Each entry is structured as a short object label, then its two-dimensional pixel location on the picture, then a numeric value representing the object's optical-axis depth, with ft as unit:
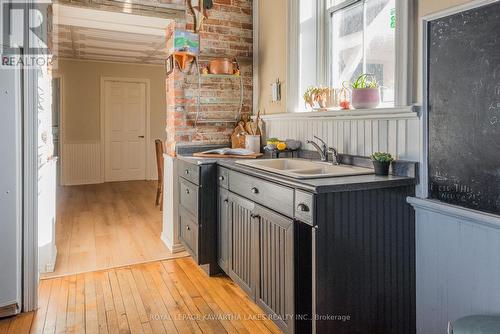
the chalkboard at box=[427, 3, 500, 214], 4.99
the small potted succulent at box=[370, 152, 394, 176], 6.34
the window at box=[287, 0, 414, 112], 6.38
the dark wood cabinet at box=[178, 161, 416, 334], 5.52
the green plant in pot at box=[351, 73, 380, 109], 7.17
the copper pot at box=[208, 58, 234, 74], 10.73
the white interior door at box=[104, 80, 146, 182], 24.38
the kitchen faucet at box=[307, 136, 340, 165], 7.78
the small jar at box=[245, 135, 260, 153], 10.78
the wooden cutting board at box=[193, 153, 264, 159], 9.78
